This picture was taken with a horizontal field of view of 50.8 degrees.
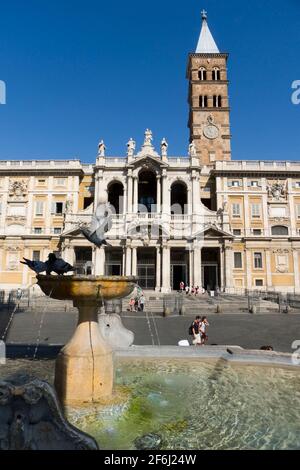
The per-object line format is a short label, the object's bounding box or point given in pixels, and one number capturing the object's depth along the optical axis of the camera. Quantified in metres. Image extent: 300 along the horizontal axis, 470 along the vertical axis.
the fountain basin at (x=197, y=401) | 3.60
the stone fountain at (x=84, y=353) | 4.67
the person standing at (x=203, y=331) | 10.06
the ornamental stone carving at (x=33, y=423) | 2.23
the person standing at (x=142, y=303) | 21.08
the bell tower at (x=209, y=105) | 44.50
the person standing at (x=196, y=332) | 9.70
